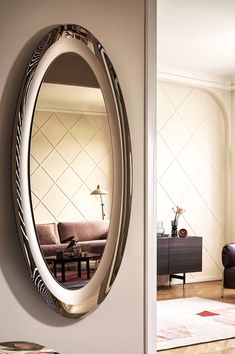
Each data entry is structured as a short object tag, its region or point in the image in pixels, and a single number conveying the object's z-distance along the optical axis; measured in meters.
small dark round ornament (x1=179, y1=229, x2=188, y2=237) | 6.86
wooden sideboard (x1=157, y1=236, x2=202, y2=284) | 6.57
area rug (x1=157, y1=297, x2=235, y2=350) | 4.38
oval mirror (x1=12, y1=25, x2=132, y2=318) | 2.53
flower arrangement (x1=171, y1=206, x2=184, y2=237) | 6.90
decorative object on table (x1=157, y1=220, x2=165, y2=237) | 6.72
